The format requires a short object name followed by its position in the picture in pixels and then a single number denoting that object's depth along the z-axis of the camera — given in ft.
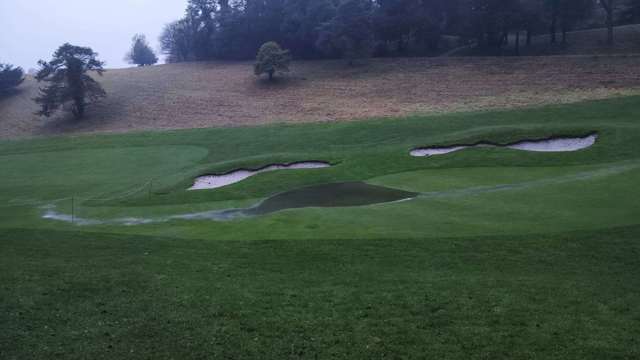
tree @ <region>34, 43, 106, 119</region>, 213.46
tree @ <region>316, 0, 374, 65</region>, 243.19
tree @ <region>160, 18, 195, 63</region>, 359.03
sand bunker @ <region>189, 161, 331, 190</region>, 121.70
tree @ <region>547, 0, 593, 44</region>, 230.48
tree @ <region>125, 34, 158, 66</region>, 449.06
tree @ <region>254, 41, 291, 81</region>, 241.76
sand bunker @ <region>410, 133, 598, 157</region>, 123.24
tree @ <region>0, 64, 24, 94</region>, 263.70
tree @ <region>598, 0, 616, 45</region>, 219.61
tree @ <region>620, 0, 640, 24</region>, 243.60
